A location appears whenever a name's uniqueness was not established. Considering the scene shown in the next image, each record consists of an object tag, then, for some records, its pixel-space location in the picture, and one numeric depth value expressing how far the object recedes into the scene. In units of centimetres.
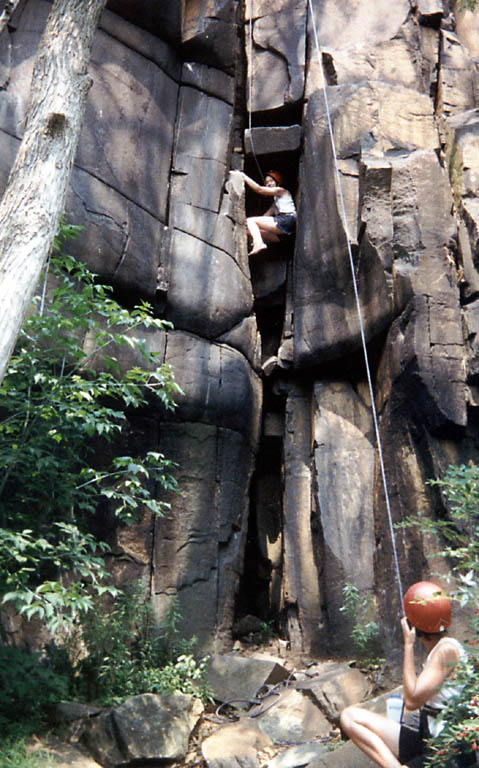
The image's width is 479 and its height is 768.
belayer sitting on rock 374
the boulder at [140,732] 542
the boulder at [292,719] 609
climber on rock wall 1027
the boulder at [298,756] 530
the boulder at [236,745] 550
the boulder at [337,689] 625
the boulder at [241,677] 672
